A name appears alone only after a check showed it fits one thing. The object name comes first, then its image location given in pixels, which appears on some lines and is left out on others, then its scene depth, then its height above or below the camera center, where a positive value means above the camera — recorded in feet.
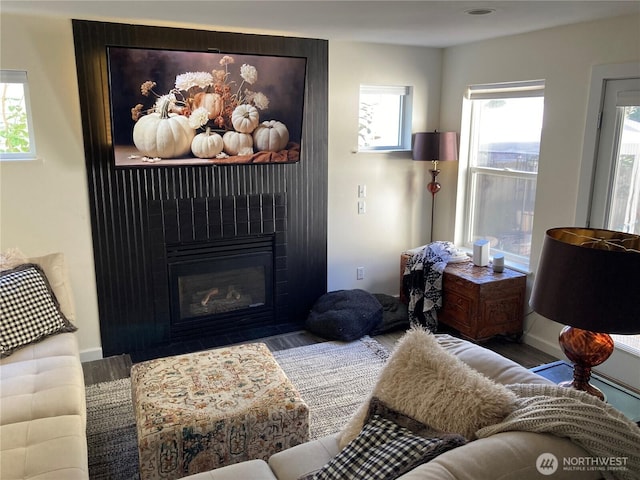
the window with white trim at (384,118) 14.51 +0.45
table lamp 5.60 -1.77
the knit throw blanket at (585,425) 4.54 -2.58
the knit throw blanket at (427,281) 13.17 -3.74
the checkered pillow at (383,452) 4.78 -3.06
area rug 8.45 -5.16
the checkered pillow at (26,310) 8.80 -3.08
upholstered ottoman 7.03 -3.91
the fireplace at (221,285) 12.71 -3.83
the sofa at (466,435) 4.35 -2.70
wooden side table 12.19 -3.94
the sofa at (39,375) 6.21 -3.71
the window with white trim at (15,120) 10.58 +0.25
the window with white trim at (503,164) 12.81 -0.74
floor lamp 13.96 -0.30
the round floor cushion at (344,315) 12.84 -4.54
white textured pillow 5.10 -2.65
